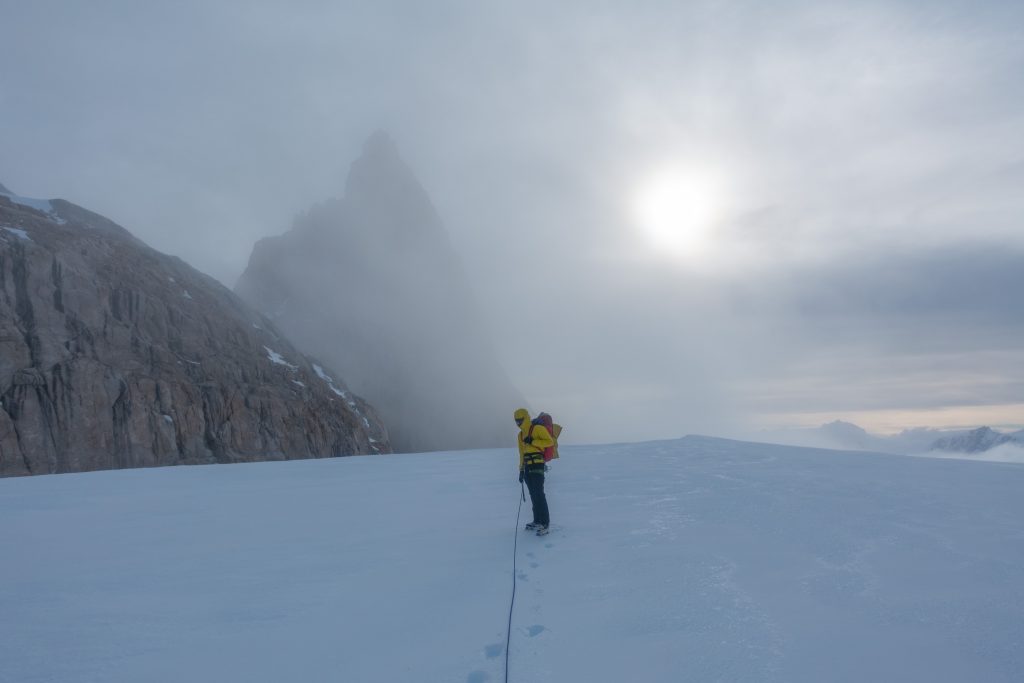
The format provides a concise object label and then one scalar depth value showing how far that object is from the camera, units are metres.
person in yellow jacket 8.84
